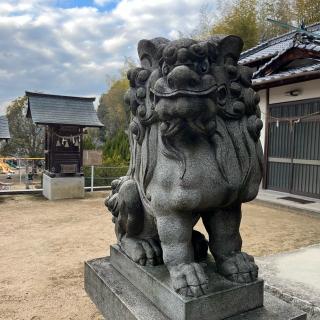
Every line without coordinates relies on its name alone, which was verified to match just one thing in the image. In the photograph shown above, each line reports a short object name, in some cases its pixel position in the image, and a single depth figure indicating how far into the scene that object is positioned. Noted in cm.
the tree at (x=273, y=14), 2038
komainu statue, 140
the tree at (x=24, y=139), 1848
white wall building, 835
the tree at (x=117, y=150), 1475
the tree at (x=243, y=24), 1828
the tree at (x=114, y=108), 3025
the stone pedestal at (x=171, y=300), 148
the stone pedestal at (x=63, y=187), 954
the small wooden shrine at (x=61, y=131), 977
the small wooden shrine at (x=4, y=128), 1099
